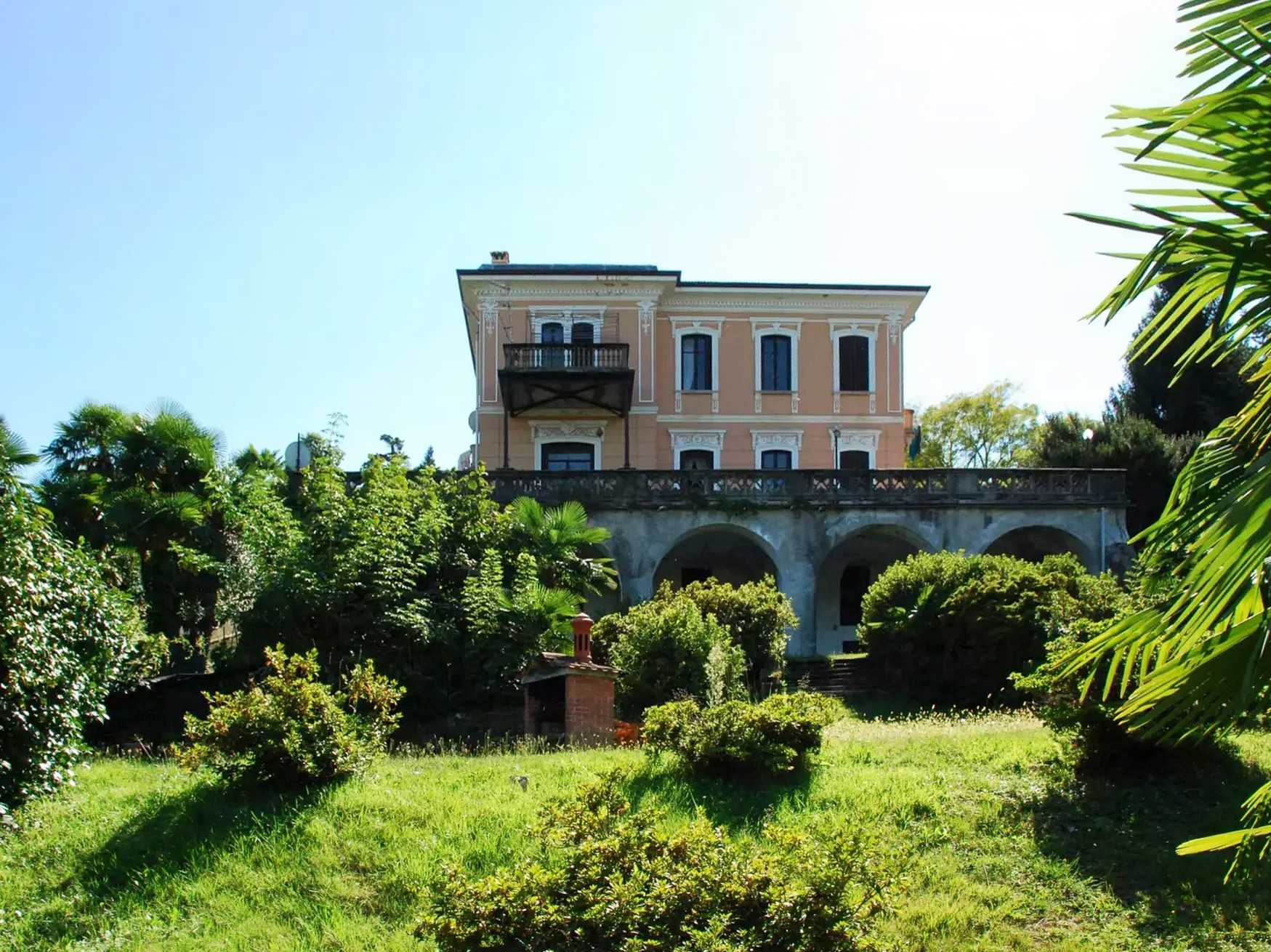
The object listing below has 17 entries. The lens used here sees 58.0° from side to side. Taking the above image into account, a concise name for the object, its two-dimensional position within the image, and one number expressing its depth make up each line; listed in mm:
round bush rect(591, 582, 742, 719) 16219
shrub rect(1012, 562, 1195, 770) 10516
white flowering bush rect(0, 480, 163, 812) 10391
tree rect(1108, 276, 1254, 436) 33844
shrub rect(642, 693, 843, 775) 10766
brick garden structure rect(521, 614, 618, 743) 14359
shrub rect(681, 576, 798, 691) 20656
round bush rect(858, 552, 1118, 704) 19062
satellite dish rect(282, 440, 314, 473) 23703
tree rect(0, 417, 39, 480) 11031
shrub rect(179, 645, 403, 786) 10172
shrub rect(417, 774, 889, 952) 5684
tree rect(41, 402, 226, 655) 18531
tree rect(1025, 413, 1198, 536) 32062
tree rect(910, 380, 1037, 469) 46656
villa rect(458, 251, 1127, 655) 29859
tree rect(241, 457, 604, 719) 15828
